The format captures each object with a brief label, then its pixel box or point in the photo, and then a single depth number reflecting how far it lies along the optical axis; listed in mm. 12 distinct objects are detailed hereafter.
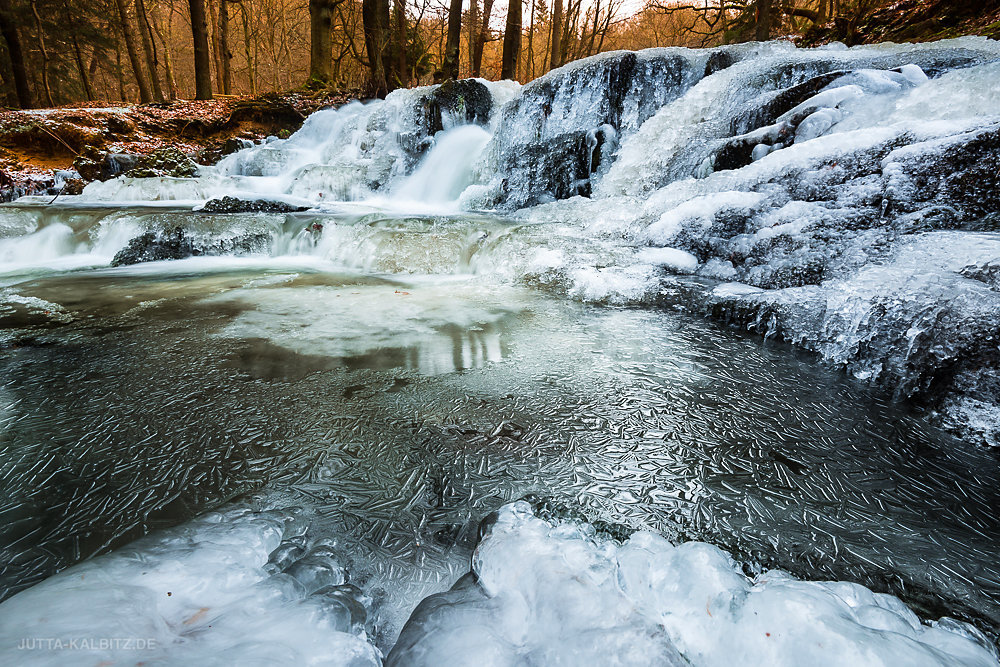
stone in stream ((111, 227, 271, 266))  4676
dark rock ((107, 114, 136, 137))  9508
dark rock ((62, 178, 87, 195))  7617
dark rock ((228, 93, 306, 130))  10906
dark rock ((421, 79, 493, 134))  9297
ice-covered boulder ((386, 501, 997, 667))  800
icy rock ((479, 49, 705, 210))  6676
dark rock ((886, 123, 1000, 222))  2596
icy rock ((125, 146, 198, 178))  8282
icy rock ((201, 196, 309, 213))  5934
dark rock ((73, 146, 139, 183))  8305
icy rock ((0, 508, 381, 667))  750
